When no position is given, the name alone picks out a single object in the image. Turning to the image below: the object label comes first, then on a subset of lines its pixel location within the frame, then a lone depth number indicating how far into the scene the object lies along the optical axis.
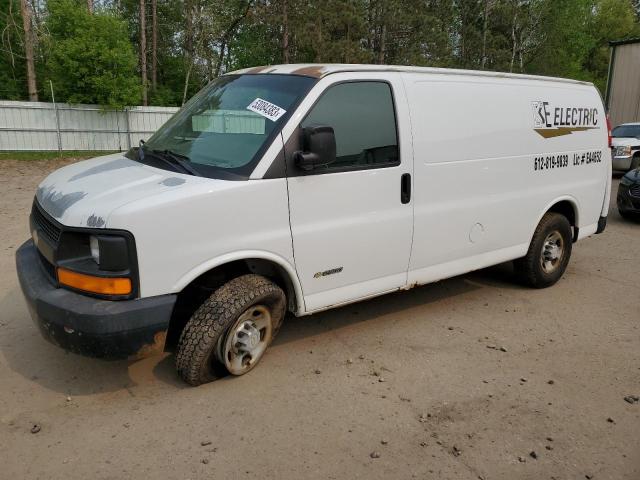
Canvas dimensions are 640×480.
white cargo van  3.17
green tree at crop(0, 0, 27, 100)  23.48
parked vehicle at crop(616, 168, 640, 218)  9.44
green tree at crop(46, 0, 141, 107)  19.42
